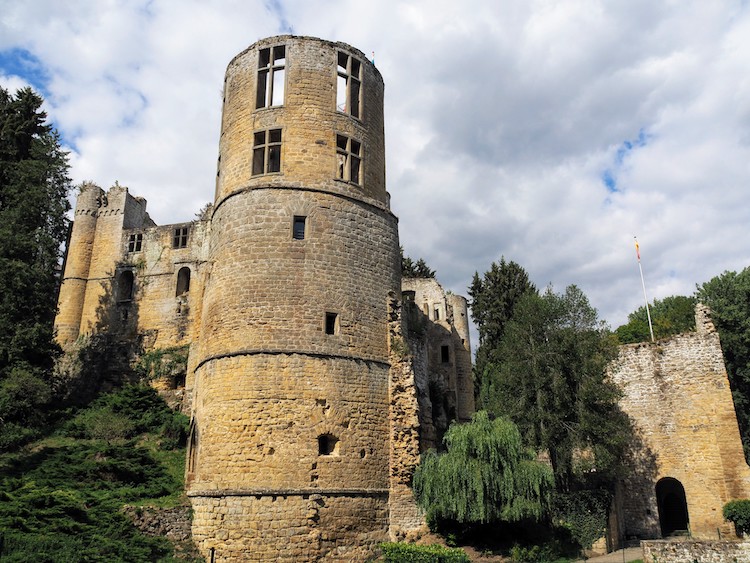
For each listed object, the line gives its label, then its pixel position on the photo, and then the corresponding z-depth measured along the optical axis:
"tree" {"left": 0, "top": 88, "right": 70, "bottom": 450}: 21.02
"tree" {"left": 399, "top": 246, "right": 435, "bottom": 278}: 41.31
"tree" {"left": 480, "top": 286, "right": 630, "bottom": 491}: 20.23
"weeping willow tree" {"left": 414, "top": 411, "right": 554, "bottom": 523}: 15.73
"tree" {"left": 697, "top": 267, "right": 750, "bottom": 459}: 28.55
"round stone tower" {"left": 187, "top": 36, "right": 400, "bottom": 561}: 15.21
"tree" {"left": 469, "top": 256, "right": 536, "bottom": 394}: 38.03
